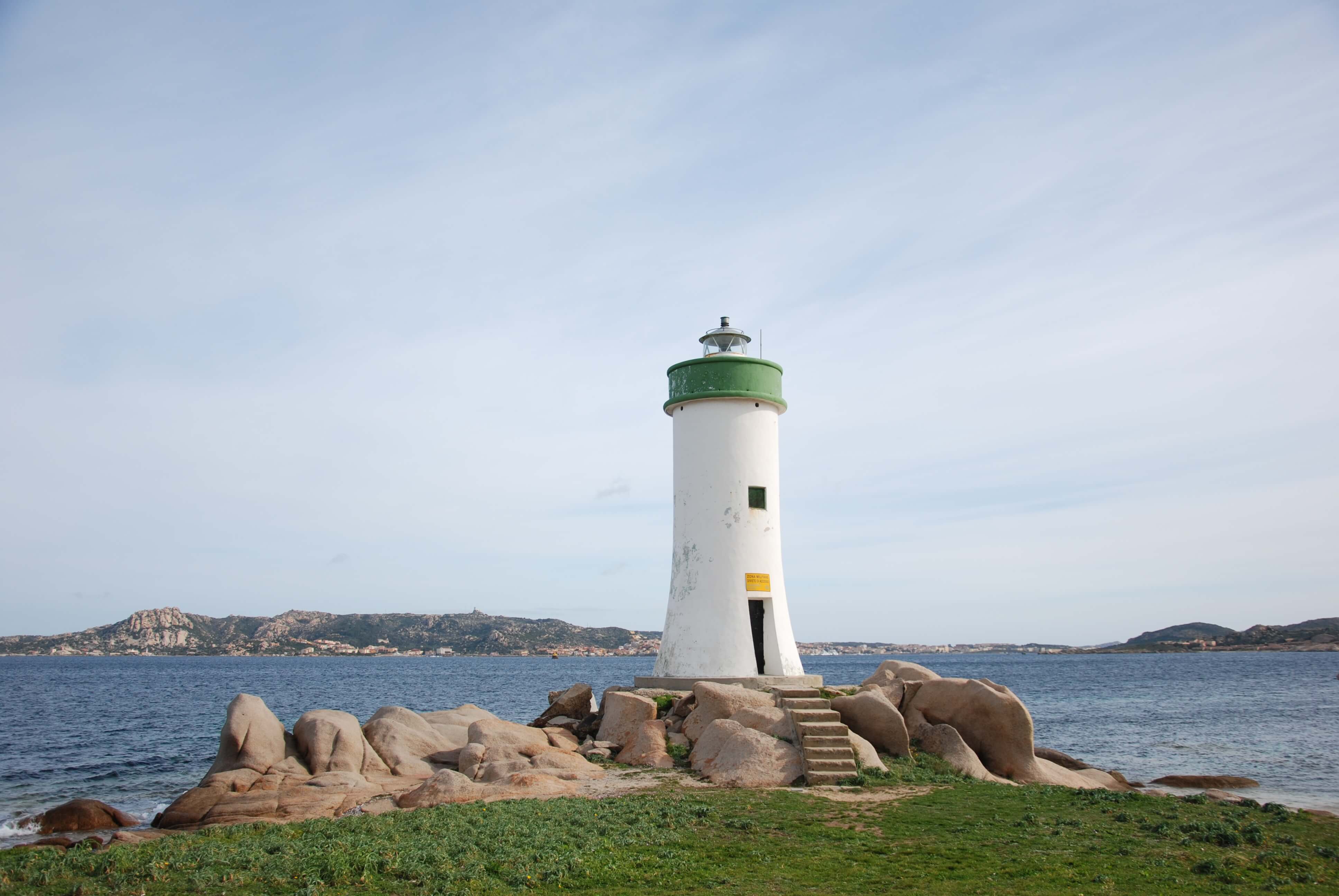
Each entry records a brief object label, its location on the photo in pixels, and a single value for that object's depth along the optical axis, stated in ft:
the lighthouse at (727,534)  60.90
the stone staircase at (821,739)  48.16
